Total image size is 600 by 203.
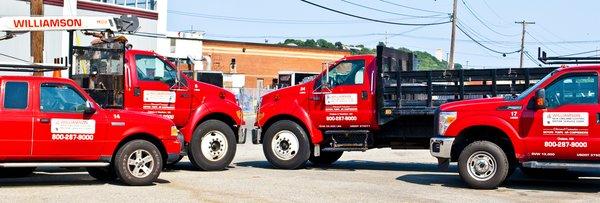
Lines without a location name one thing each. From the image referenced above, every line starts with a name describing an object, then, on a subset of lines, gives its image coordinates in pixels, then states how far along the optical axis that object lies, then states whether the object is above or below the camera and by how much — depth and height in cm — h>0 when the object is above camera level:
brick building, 8550 +302
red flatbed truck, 1557 -37
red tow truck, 1510 -14
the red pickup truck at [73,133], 1162 -71
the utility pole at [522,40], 7752 +490
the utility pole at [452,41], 5181 +309
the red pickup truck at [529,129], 1214 -54
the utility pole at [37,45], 1800 +78
